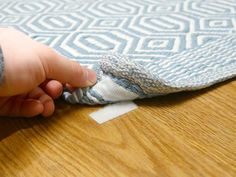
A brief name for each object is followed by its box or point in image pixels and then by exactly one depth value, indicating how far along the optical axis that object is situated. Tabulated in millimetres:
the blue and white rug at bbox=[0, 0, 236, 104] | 501
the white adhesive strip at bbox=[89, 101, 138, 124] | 475
